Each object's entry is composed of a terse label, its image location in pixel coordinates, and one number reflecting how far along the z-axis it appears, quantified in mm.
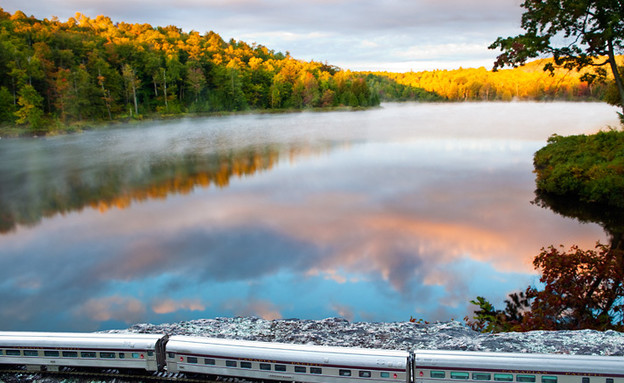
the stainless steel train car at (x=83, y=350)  8844
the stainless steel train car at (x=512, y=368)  7750
